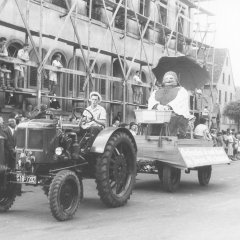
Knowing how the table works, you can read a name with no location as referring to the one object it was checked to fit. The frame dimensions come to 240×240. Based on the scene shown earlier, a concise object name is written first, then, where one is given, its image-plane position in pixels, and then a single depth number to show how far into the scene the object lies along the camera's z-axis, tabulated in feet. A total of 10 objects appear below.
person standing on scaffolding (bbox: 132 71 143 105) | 79.36
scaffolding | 55.36
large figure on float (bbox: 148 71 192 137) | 38.83
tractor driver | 29.19
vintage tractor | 25.50
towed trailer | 36.11
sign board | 36.24
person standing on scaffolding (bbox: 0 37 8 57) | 51.29
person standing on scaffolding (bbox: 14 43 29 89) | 54.33
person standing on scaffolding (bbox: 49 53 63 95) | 59.57
